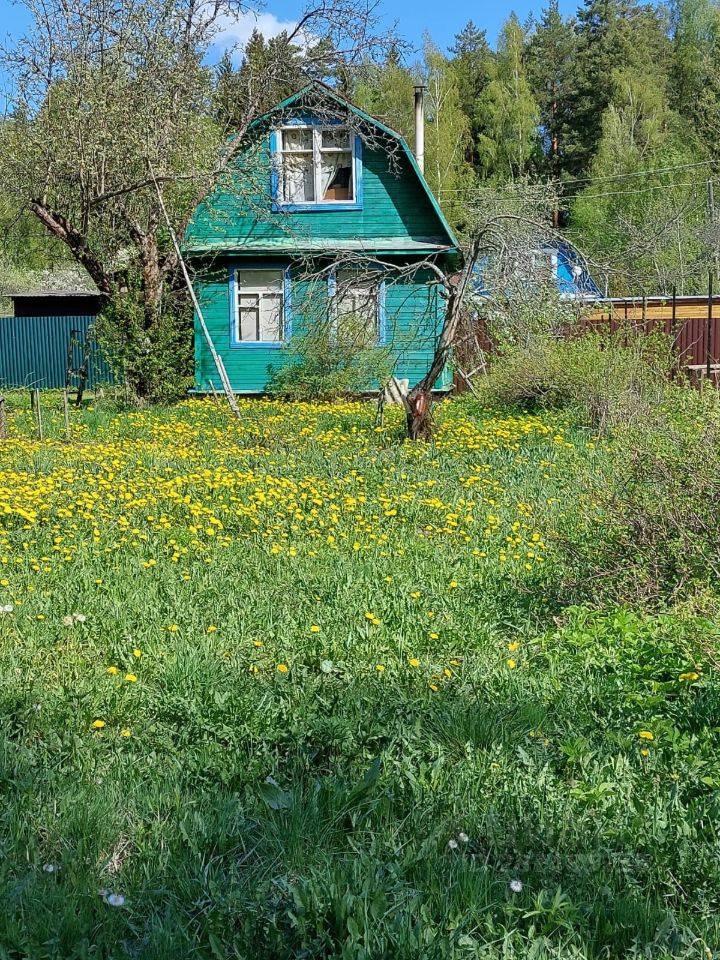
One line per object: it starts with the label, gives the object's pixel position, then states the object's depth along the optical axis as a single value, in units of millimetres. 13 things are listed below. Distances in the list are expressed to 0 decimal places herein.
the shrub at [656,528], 5457
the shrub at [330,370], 18875
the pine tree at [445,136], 48312
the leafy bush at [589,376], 12711
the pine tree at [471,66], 56806
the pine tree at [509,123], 51875
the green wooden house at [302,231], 19547
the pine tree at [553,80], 55062
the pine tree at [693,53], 51312
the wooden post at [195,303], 16672
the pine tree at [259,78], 18938
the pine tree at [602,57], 52656
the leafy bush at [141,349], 17797
